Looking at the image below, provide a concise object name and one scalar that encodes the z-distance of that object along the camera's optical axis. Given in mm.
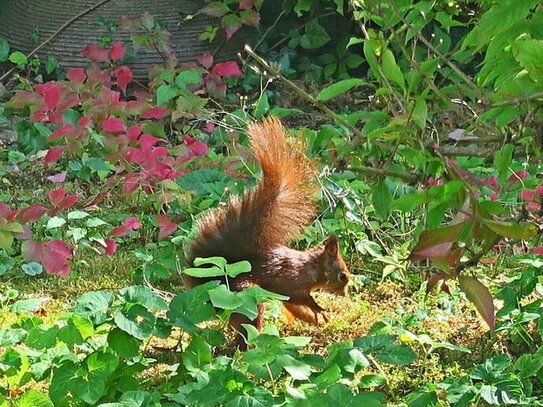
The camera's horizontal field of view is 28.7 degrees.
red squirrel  2908
